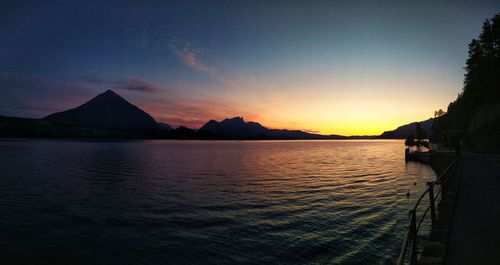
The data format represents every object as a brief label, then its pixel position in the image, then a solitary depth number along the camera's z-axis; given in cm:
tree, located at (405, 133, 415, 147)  12945
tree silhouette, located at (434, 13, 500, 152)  4934
